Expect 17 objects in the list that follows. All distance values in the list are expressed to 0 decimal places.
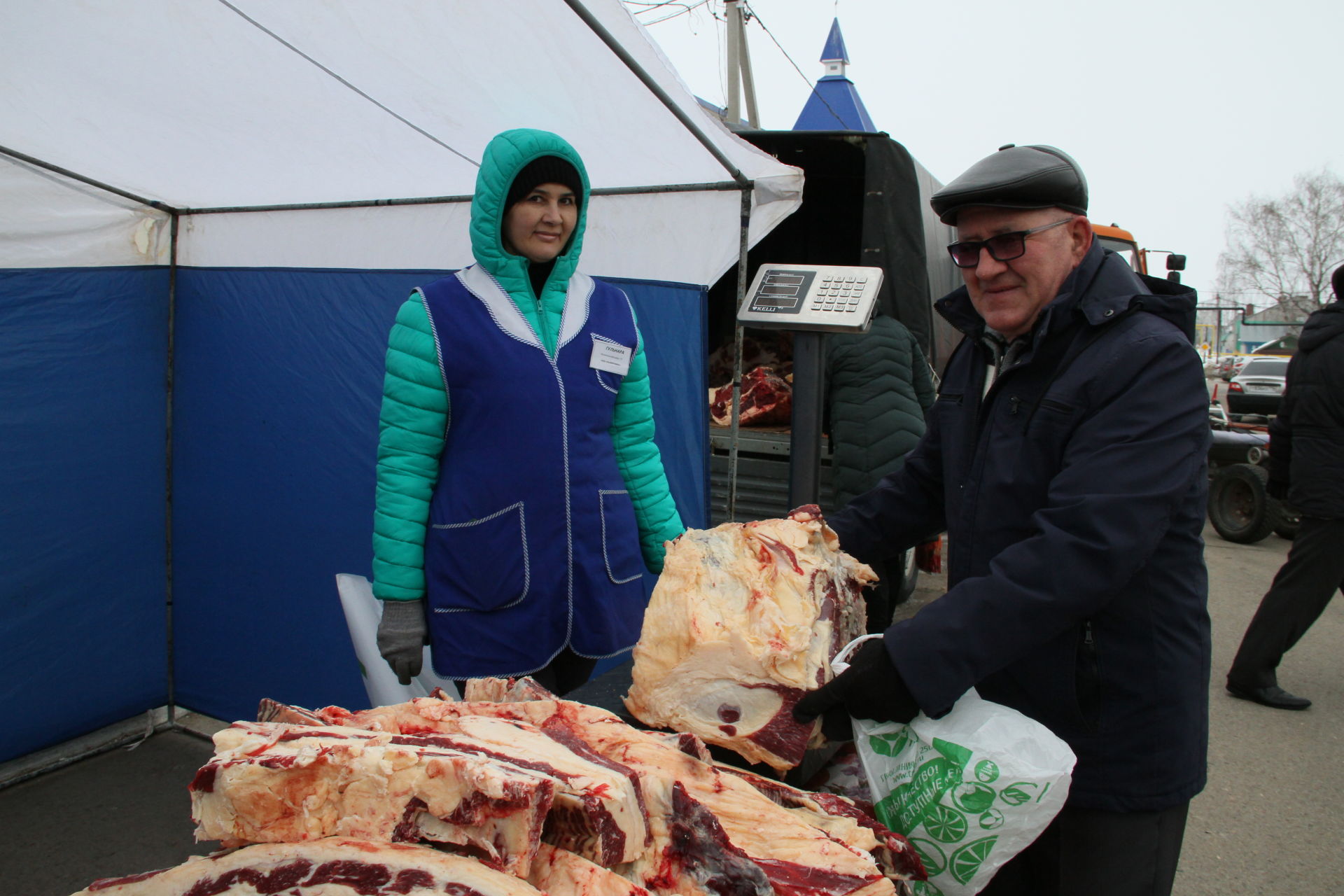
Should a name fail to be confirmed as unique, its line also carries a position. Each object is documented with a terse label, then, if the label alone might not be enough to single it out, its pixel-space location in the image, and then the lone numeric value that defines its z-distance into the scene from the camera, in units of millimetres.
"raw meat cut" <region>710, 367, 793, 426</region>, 5867
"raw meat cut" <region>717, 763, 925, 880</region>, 1354
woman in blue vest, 2078
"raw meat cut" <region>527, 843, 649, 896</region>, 1044
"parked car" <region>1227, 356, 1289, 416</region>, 15508
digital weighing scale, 2746
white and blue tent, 2783
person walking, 4133
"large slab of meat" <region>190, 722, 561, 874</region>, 1040
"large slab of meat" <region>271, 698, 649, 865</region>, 1099
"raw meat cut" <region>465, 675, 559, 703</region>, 1599
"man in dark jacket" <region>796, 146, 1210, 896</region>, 1365
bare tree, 39188
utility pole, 10844
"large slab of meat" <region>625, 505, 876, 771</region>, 1542
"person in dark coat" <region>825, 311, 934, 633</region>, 4469
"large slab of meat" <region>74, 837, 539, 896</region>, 979
